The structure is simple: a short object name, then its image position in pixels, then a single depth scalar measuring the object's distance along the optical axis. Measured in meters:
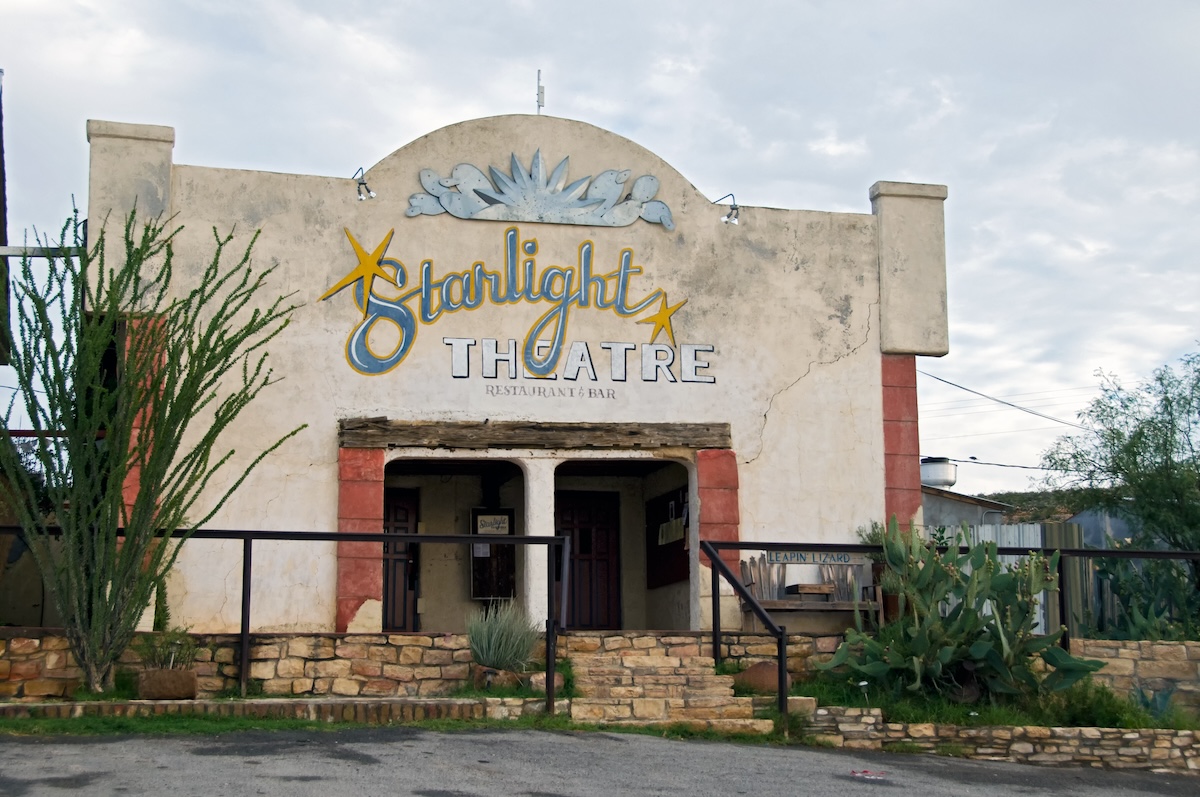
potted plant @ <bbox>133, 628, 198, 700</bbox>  11.34
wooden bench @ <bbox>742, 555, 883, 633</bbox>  14.95
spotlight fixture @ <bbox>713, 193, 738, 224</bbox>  16.09
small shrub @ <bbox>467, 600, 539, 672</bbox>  12.30
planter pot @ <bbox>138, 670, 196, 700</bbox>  11.33
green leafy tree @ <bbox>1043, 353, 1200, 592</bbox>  17.30
